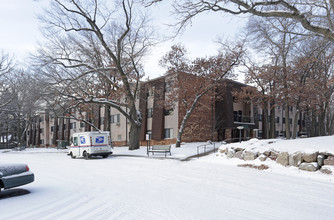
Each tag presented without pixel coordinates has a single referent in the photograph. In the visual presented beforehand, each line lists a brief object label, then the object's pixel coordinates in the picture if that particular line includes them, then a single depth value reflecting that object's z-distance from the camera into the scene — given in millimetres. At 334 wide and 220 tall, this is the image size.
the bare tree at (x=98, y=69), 23352
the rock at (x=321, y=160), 11352
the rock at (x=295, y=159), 12088
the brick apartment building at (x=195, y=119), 31656
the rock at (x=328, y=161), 10994
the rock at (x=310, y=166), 11344
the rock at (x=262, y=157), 13739
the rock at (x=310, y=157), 11609
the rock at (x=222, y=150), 16861
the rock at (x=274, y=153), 13344
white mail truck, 19734
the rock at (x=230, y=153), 15954
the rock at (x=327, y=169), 10751
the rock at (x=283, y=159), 12602
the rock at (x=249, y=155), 14403
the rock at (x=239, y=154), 15297
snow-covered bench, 19594
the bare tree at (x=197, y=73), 24219
